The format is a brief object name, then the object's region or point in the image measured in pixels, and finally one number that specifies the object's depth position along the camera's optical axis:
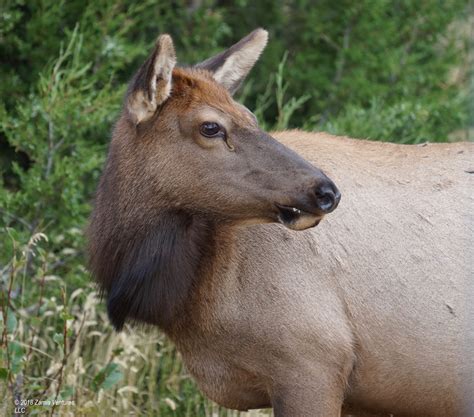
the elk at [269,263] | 10.32
